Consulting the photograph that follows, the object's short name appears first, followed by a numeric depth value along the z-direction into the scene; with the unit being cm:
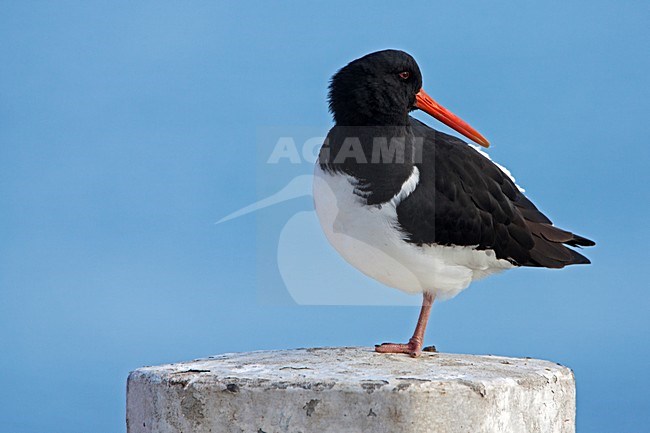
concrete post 830
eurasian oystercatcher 1037
